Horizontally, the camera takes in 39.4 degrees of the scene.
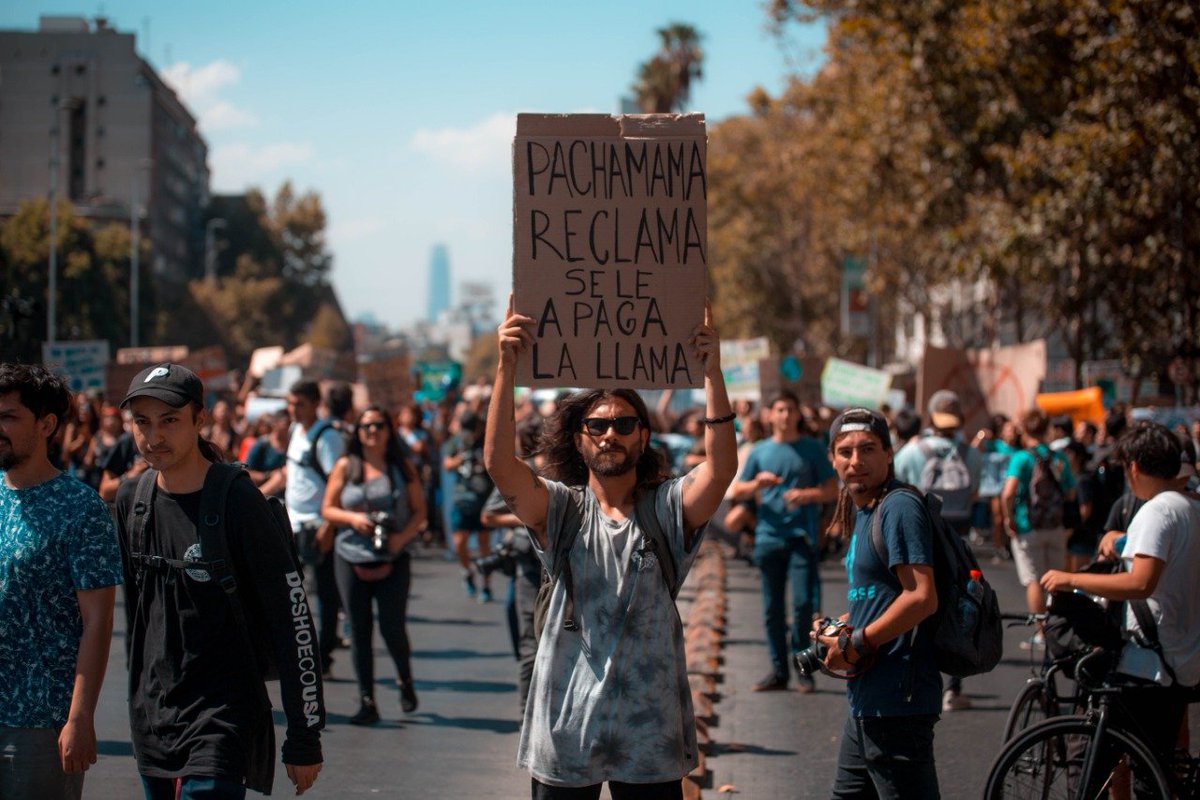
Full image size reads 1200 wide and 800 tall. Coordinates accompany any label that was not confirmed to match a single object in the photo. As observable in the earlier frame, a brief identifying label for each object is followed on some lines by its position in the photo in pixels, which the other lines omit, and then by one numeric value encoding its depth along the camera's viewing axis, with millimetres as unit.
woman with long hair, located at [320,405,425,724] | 9492
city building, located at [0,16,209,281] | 81812
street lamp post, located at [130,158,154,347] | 68562
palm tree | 67000
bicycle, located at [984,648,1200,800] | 5828
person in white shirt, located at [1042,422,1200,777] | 6102
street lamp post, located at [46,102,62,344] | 49625
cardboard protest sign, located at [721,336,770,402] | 25359
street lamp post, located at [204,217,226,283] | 98938
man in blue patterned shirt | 4457
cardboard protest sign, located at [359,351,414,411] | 22312
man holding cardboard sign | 4484
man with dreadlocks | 5109
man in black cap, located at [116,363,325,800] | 4438
